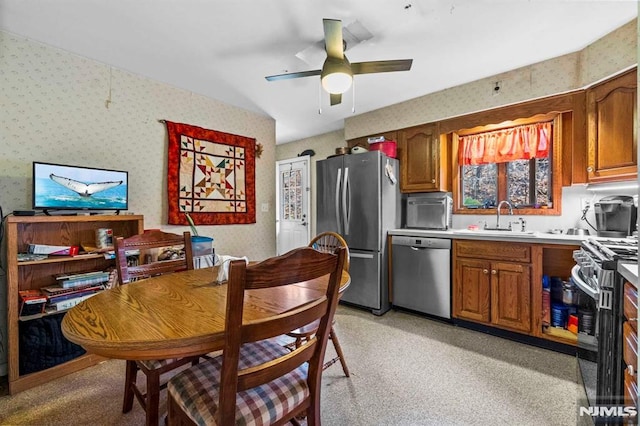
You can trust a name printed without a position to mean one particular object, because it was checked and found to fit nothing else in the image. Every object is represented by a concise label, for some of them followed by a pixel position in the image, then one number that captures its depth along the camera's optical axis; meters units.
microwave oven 3.08
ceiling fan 1.72
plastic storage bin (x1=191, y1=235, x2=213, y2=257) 2.72
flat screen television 1.96
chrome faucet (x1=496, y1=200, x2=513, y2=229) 2.85
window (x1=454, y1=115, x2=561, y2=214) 2.68
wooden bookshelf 1.74
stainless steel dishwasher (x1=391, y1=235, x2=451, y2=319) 2.72
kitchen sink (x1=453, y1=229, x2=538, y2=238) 2.36
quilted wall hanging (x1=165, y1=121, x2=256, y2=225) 2.91
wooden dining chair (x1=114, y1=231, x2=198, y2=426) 1.20
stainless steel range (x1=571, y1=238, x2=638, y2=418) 1.17
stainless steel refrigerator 3.04
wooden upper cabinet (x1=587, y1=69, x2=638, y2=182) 1.96
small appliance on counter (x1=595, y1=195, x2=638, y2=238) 2.08
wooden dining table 0.77
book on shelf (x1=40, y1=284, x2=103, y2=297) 1.92
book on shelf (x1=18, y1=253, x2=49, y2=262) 1.81
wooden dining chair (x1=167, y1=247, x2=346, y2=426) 0.75
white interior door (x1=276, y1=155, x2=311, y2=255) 5.15
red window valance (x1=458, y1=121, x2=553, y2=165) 2.67
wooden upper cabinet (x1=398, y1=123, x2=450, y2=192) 3.14
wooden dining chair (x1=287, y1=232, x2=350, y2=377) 1.59
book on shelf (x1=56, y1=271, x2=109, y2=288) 1.99
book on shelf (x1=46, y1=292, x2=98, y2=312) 1.91
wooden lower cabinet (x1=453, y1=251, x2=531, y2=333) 2.32
